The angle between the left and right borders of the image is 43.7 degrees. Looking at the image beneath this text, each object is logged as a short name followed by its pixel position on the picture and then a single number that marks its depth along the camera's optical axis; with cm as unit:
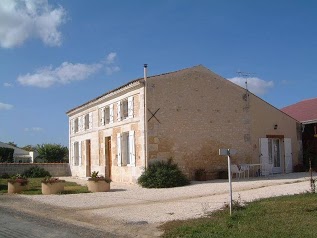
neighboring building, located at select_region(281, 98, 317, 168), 2155
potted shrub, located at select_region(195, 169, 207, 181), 1769
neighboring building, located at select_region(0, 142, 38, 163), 4330
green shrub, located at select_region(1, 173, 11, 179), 2469
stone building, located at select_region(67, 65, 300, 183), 1727
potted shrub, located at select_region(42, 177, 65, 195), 1526
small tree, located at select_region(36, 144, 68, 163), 3481
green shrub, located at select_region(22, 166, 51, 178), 2553
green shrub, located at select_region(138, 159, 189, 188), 1593
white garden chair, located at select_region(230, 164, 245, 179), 1814
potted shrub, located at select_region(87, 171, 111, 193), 1534
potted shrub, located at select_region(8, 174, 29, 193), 1605
